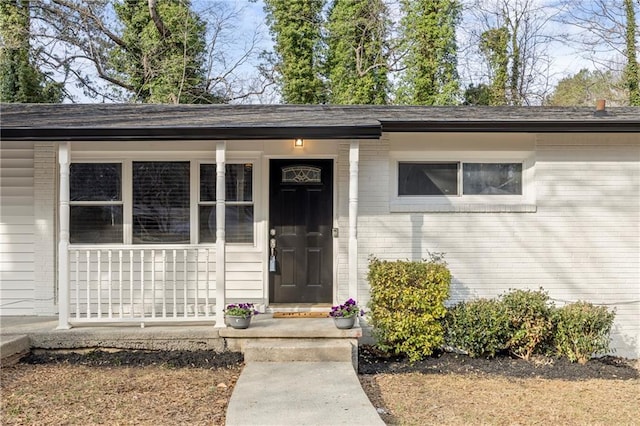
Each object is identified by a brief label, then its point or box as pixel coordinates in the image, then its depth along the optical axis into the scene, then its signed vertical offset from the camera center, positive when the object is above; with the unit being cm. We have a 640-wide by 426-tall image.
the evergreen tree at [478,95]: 1811 +454
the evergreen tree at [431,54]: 1681 +572
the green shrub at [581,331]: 549 -132
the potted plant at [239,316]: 541 -113
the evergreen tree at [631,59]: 1616 +527
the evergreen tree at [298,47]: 1750 +625
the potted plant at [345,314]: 536 -110
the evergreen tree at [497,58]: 1823 +603
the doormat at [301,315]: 617 -128
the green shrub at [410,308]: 549 -106
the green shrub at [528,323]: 554 -123
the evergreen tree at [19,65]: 1598 +505
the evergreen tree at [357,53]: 1741 +598
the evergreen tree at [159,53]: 1711 +590
